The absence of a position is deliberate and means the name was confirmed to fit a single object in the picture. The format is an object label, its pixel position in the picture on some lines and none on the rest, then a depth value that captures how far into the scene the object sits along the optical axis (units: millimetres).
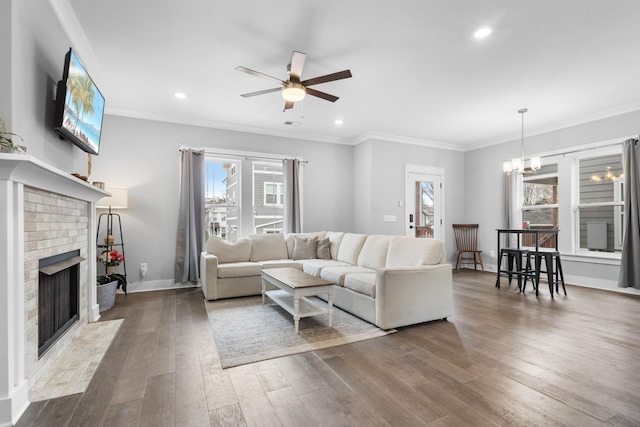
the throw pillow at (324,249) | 5086
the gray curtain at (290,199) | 5781
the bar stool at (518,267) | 4688
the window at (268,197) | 5695
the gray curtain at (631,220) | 4457
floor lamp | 4277
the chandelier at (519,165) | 4785
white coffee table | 3000
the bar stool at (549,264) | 4461
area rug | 2559
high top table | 4562
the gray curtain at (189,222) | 4922
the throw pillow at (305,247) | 5074
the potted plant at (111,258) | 4180
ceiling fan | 2816
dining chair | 6781
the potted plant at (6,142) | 1683
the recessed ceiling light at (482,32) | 2781
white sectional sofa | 3082
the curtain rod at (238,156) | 5266
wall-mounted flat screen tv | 2230
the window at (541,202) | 5723
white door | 6547
